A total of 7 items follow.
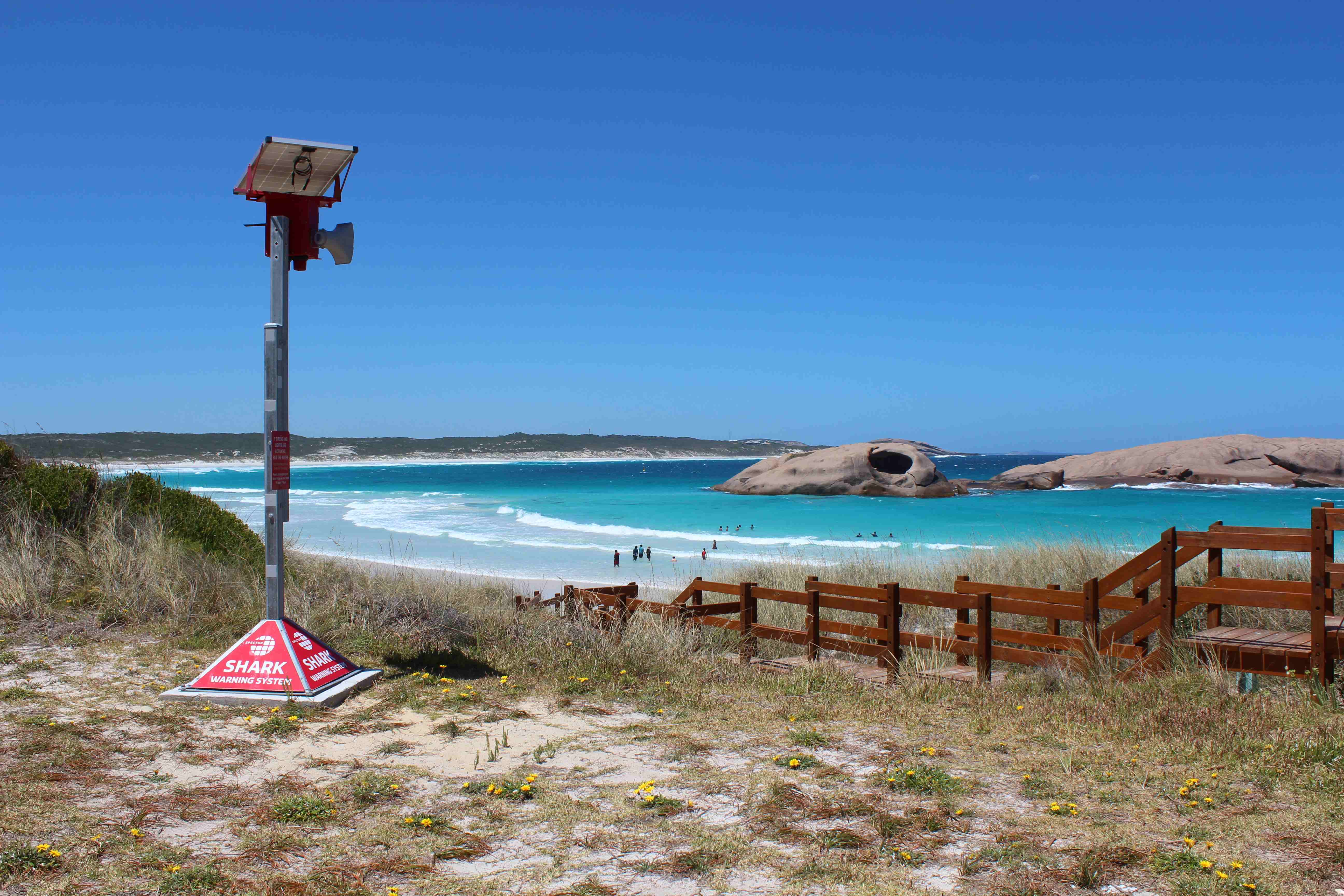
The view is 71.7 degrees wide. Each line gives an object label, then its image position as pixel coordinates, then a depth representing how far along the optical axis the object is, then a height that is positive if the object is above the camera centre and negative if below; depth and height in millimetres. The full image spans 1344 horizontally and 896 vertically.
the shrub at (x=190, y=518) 12000 -1003
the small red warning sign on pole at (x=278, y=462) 6867 -140
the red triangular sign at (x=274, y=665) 6832 -1665
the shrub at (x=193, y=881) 3703 -1770
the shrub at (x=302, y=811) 4551 -1829
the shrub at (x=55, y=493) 11367 -613
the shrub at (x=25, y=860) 3812 -1724
